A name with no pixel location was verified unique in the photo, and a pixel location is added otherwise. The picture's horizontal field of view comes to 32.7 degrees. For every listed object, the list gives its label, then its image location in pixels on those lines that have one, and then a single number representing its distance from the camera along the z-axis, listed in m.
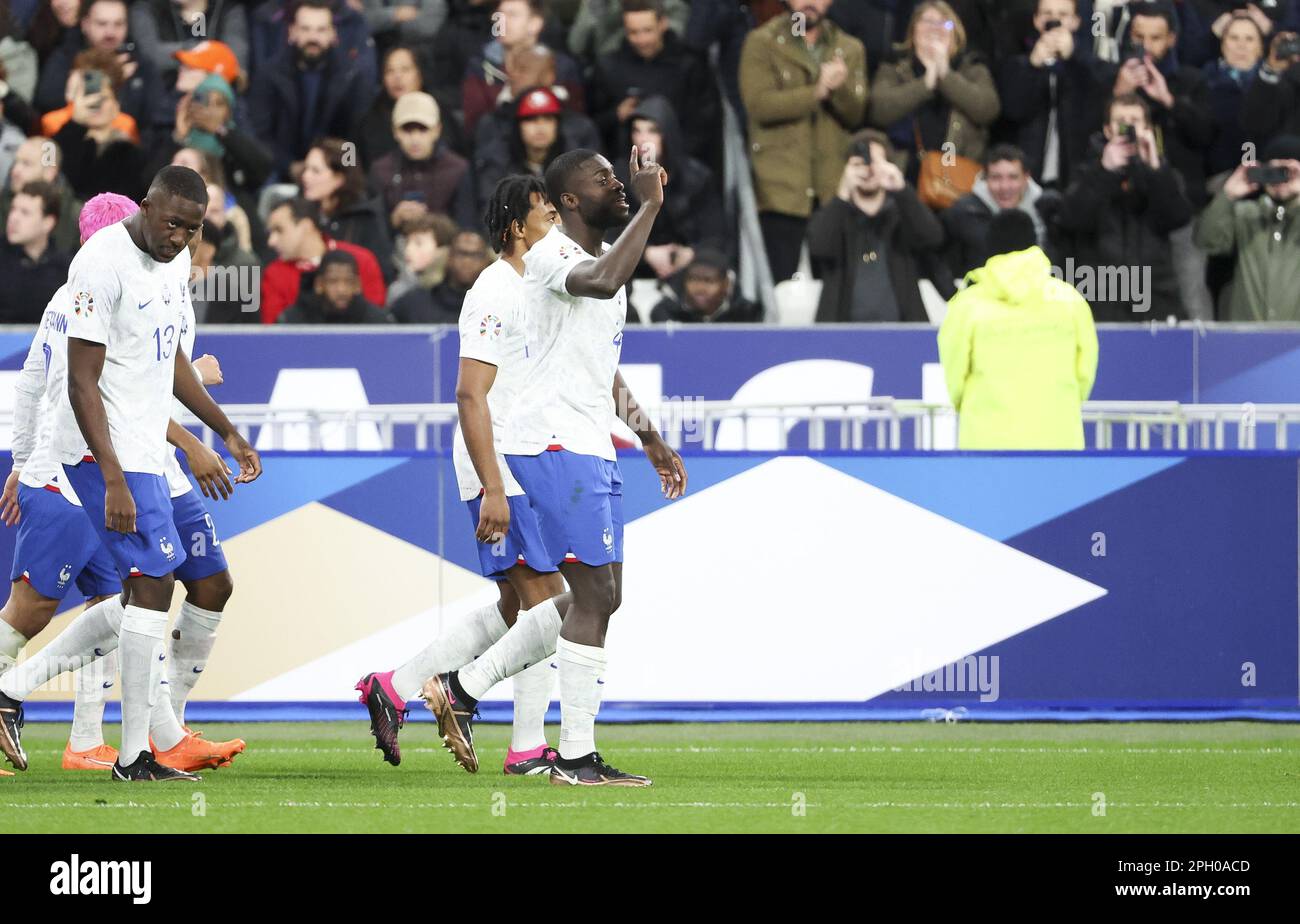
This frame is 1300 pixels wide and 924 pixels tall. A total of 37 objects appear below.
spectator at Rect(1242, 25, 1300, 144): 13.73
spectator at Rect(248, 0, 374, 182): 13.94
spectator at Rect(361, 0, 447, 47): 14.46
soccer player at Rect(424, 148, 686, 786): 7.18
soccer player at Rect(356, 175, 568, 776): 7.70
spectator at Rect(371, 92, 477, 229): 13.62
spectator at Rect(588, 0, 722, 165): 13.86
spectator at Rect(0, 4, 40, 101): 14.14
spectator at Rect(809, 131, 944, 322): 13.18
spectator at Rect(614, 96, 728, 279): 13.40
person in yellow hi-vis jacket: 10.78
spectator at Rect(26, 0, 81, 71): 14.26
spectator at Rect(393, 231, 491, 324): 13.11
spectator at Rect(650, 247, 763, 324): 13.02
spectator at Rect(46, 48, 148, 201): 13.59
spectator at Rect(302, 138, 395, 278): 13.51
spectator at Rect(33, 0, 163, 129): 14.00
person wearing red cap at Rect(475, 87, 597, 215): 13.40
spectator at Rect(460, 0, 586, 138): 13.91
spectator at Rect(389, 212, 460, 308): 13.31
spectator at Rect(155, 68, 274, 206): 13.67
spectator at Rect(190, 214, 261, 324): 13.05
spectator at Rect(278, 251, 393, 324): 12.95
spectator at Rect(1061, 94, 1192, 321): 13.23
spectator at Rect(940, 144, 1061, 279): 13.33
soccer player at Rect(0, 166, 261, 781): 7.21
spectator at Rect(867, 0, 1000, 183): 13.78
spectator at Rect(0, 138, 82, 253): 13.39
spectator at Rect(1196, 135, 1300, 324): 13.38
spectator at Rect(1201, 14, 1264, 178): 13.89
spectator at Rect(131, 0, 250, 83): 14.23
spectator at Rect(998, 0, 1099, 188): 13.79
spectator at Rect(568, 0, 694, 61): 14.23
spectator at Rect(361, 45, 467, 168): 13.85
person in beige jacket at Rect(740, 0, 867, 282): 13.66
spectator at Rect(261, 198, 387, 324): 13.20
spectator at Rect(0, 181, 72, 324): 13.09
